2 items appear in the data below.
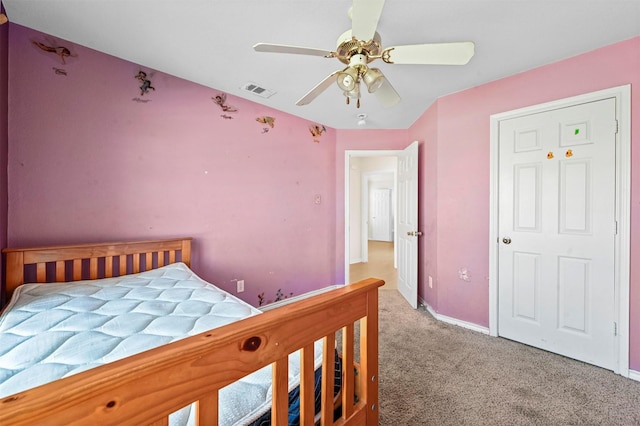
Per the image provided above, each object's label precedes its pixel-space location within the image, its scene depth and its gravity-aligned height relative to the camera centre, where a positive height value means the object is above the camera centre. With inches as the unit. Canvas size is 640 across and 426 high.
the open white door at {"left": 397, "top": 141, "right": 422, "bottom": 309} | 118.3 -6.0
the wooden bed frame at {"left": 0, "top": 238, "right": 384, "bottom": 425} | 16.4 -13.5
